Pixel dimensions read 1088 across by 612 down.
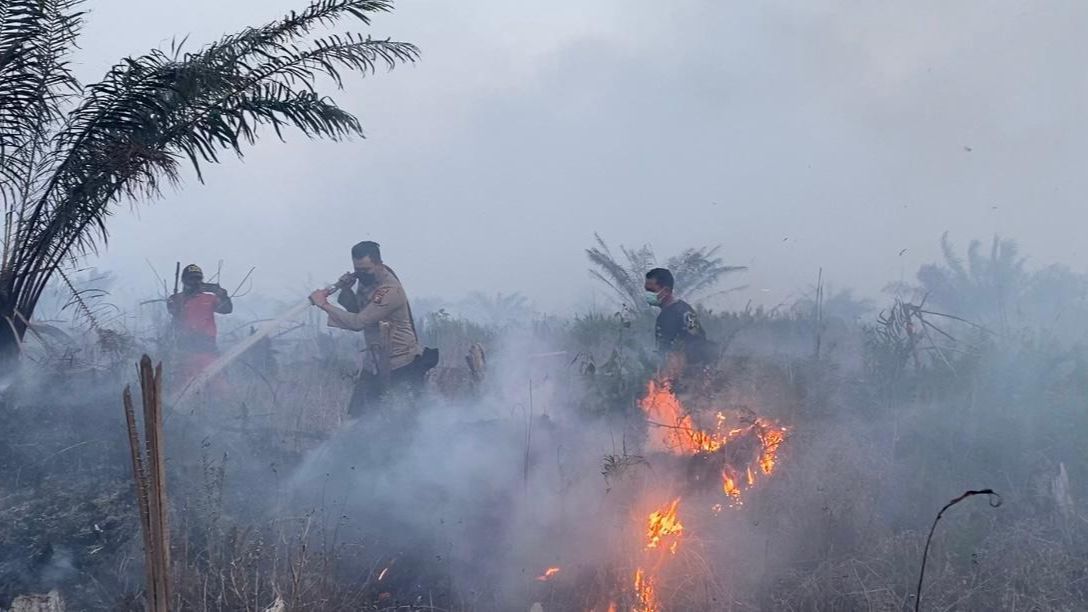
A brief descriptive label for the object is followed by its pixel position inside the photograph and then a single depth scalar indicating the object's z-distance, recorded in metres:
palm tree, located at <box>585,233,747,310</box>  13.70
